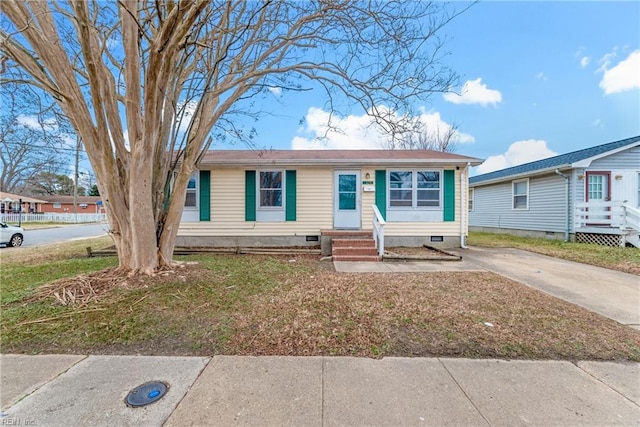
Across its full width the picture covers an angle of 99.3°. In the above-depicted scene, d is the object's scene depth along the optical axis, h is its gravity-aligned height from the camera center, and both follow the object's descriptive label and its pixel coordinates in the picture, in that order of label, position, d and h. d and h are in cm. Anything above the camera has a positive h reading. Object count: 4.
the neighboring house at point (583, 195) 973 +71
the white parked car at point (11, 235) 1118 -114
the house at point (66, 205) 4334 +58
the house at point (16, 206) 2150 +37
